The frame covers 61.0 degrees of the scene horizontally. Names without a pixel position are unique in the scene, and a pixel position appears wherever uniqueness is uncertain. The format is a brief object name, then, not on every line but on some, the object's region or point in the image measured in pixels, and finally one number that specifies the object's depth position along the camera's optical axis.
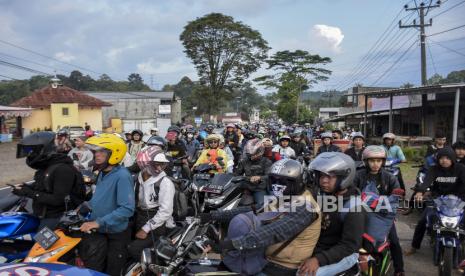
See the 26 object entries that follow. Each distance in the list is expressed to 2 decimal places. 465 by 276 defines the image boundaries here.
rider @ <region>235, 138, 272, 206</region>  6.89
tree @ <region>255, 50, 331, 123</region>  46.88
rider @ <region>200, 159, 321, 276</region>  2.74
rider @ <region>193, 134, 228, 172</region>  8.00
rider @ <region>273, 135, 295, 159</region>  9.45
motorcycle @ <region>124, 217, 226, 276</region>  2.93
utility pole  22.89
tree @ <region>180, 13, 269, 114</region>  44.03
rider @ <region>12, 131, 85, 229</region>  3.87
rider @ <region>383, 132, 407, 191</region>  8.07
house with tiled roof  39.12
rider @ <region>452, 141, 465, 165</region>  6.47
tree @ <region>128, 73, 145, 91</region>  115.57
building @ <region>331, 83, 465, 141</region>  16.16
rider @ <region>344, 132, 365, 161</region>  8.42
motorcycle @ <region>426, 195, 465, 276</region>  4.57
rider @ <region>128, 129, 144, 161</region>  9.80
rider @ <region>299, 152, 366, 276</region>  2.94
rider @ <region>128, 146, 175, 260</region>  3.74
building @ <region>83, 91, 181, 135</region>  53.42
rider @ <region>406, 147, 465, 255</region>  5.30
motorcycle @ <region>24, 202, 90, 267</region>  3.30
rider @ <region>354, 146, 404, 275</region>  4.78
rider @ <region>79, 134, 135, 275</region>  3.55
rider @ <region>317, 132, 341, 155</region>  9.73
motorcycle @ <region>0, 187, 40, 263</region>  3.70
